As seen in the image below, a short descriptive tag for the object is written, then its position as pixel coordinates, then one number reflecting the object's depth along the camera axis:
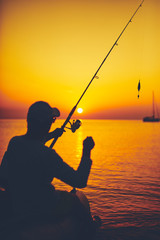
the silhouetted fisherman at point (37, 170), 2.69
